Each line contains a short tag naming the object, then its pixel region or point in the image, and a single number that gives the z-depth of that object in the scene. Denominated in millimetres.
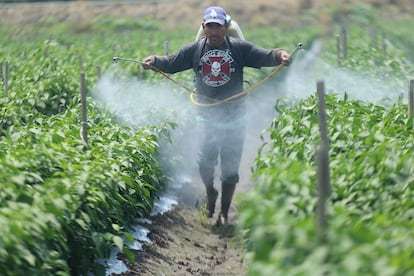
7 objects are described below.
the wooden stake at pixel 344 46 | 27769
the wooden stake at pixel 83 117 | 14133
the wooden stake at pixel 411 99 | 13467
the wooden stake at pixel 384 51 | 27472
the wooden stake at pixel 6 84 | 19122
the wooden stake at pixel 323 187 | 8558
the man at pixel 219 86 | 17156
